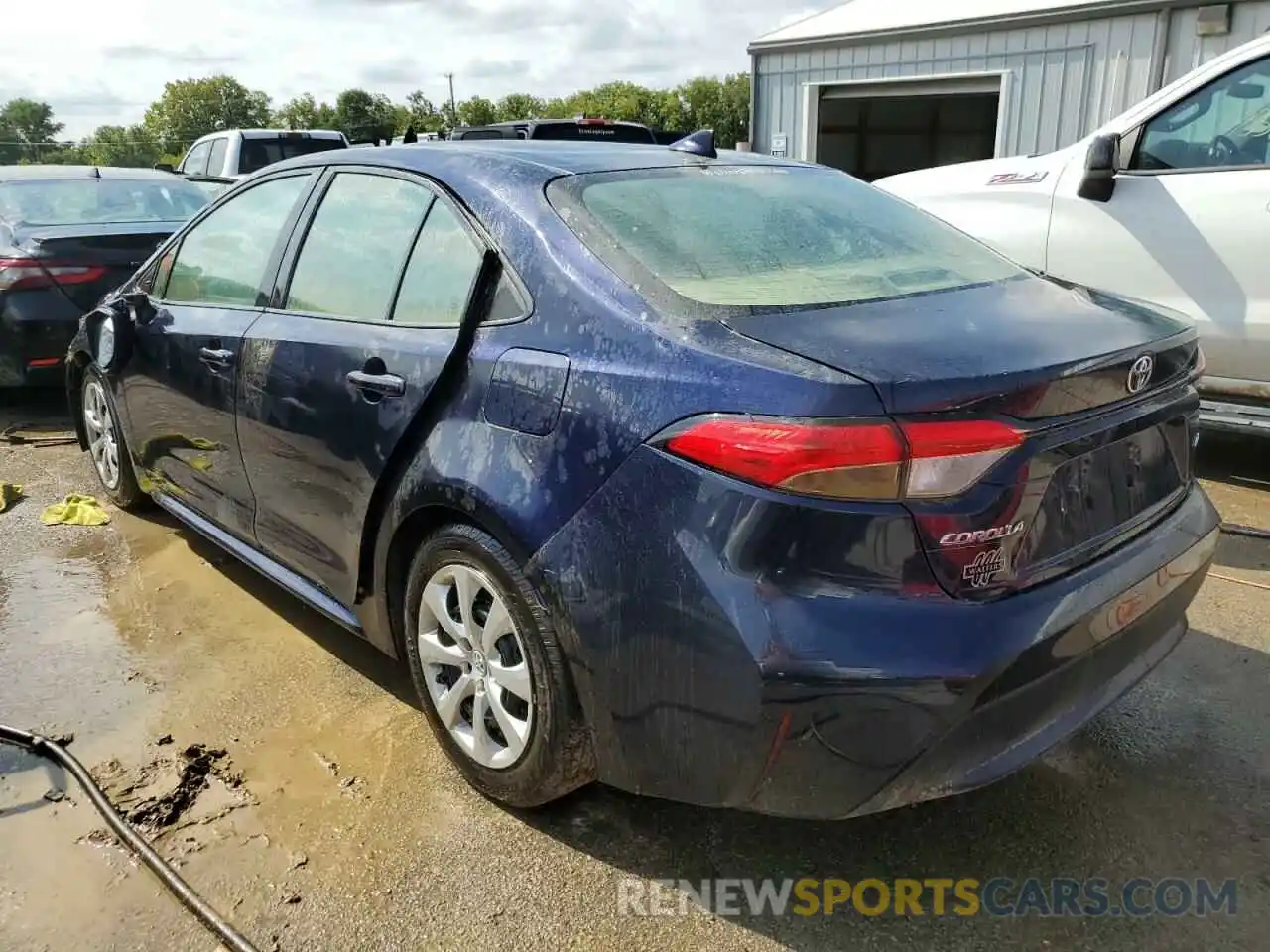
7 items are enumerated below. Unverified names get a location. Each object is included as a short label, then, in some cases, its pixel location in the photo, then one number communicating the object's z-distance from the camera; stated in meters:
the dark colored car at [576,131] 10.60
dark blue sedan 1.88
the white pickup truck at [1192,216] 4.48
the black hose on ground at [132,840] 2.25
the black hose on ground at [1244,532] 4.18
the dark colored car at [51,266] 6.01
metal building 10.21
